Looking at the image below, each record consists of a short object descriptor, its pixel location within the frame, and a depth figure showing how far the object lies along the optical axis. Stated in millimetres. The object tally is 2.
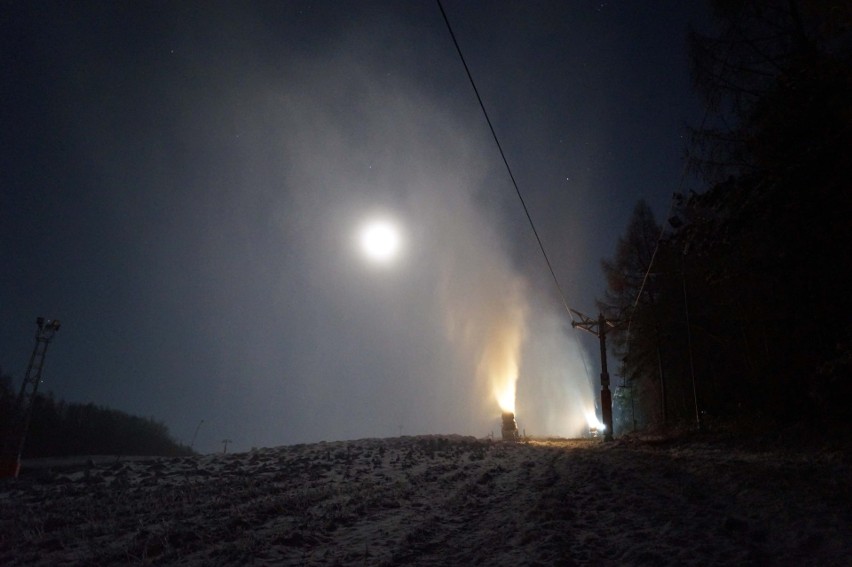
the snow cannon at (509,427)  40750
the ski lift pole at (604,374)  29719
